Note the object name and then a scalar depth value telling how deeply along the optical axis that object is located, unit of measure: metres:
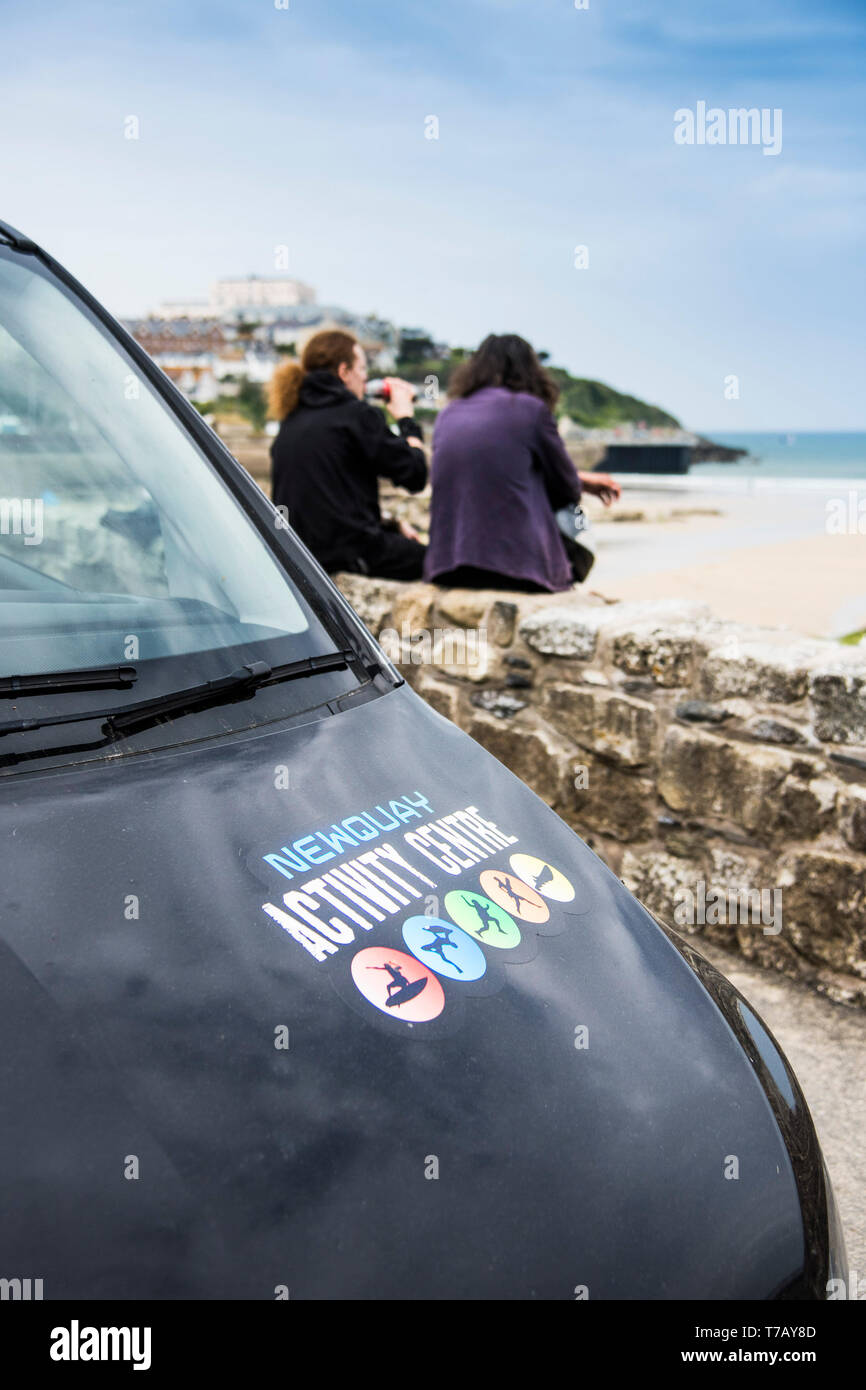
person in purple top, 4.43
